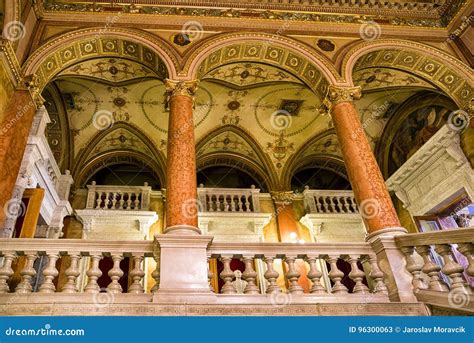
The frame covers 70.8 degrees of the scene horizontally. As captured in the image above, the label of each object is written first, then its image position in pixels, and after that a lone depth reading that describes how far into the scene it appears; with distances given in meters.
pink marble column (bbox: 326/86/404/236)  4.89
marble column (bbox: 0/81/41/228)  4.76
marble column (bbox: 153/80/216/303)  3.85
